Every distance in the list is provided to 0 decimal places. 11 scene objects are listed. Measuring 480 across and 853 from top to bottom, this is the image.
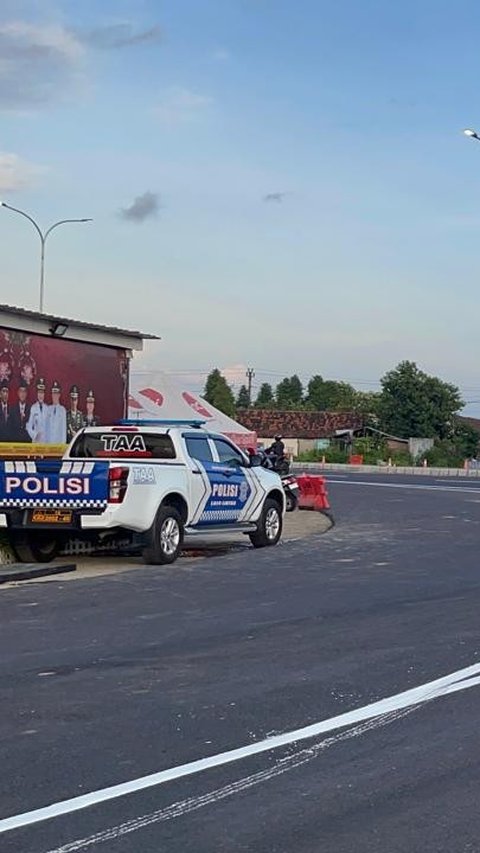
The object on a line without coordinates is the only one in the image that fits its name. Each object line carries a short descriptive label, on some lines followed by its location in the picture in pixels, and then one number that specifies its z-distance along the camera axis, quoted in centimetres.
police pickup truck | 1570
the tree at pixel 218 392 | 11575
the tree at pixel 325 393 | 15475
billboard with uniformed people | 2458
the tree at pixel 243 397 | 15798
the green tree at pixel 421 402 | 9538
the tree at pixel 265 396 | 17038
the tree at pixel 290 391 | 16838
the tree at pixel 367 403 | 10894
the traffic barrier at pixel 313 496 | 2989
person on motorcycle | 3382
